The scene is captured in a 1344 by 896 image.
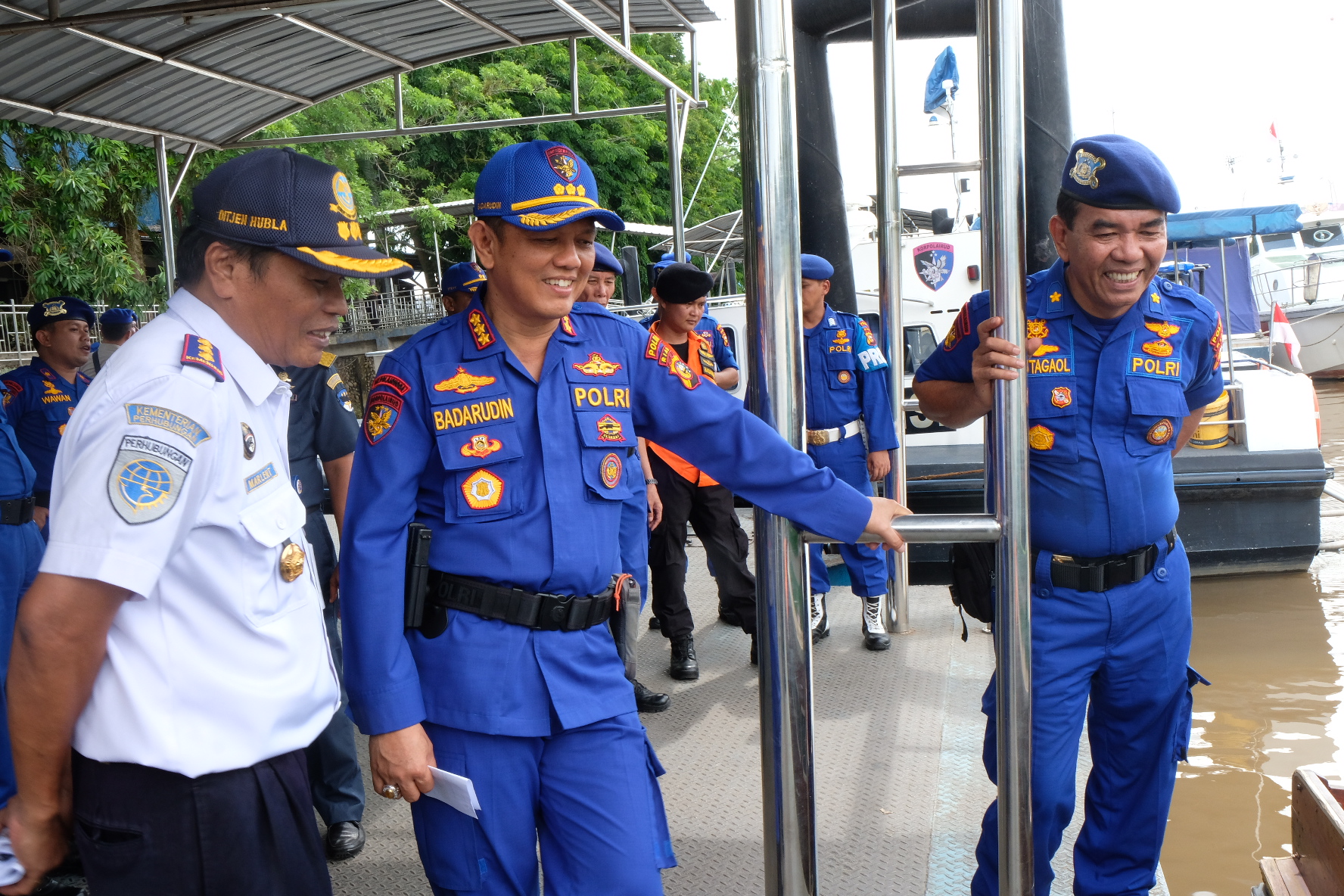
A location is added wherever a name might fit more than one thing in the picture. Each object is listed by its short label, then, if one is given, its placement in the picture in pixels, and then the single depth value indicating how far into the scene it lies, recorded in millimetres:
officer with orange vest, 5184
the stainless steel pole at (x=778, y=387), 1512
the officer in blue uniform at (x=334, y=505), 3479
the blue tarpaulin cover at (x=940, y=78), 8648
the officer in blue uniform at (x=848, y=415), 5582
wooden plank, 2137
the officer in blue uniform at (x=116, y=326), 6973
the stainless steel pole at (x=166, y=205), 7289
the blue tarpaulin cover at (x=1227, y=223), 8766
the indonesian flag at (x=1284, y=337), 11477
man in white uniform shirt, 1460
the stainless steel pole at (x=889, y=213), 2561
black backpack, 2578
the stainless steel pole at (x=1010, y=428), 1555
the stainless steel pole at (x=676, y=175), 6828
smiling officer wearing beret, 2518
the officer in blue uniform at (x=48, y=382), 5812
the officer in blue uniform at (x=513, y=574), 2076
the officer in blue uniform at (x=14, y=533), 3992
